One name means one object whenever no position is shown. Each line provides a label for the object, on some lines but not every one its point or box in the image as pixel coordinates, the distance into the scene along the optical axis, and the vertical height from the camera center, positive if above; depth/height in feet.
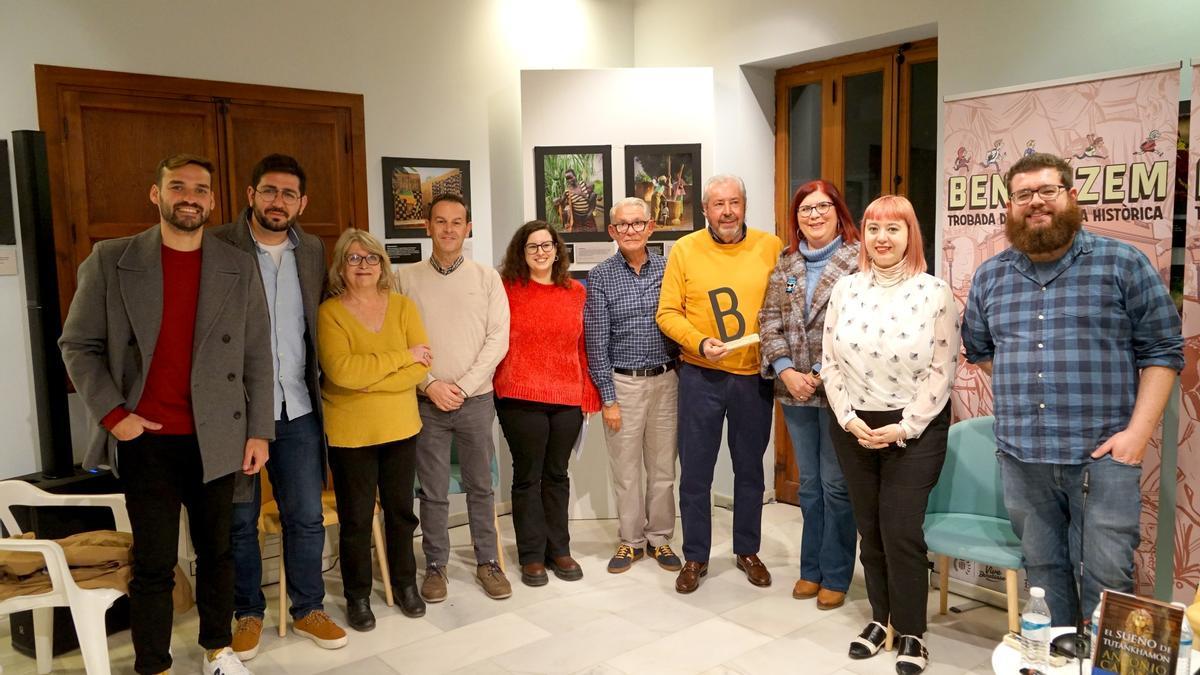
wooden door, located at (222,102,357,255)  13.35 +1.84
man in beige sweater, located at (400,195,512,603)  11.84 -1.23
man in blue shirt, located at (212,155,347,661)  10.36 -1.57
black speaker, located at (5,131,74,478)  11.02 -0.33
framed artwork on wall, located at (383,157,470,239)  14.90 +1.33
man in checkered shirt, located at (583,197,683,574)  12.59 -1.32
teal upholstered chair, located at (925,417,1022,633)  10.32 -2.94
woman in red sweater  12.37 -1.39
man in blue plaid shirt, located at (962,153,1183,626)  8.68 -1.16
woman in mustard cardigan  10.83 -1.46
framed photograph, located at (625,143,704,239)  15.79 +1.55
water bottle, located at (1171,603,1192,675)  6.30 -2.81
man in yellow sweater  11.88 -1.17
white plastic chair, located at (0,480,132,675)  9.17 -3.27
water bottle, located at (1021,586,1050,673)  6.92 -2.92
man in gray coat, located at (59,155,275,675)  9.11 -0.95
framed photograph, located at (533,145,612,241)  15.62 +1.31
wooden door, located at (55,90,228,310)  11.91 +1.60
